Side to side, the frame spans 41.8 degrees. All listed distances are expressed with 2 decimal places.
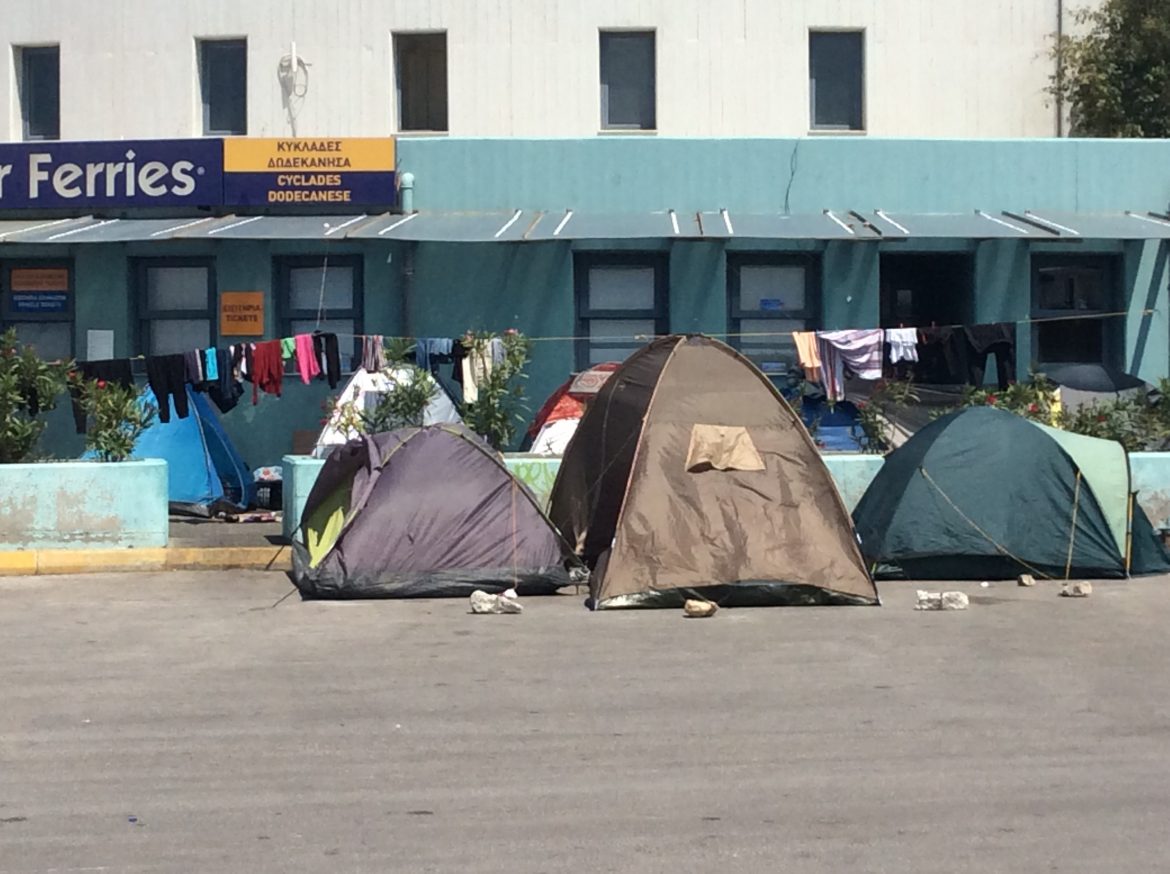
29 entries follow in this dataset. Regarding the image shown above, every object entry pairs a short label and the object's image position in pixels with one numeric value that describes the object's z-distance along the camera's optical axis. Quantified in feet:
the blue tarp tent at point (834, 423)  58.13
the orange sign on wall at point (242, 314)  61.57
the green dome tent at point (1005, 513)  41.14
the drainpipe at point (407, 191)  61.67
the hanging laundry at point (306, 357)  53.01
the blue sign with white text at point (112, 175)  61.57
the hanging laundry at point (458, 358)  53.52
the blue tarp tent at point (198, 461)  56.75
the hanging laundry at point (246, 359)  52.60
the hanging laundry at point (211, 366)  52.60
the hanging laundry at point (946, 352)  54.60
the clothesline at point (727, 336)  55.83
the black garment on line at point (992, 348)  54.85
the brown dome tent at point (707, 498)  37.32
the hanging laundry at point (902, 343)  54.13
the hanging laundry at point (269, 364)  52.60
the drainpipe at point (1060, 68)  70.33
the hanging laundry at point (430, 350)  53.83
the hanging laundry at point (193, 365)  52.44
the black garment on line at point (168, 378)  52.21
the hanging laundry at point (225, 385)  52.80
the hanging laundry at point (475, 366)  51.62
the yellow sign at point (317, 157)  61.52
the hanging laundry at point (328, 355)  52.80
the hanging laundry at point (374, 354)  52.24
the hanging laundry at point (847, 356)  54.13
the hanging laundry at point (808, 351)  54.19
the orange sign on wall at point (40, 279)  63.16
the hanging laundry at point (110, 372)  51.24
